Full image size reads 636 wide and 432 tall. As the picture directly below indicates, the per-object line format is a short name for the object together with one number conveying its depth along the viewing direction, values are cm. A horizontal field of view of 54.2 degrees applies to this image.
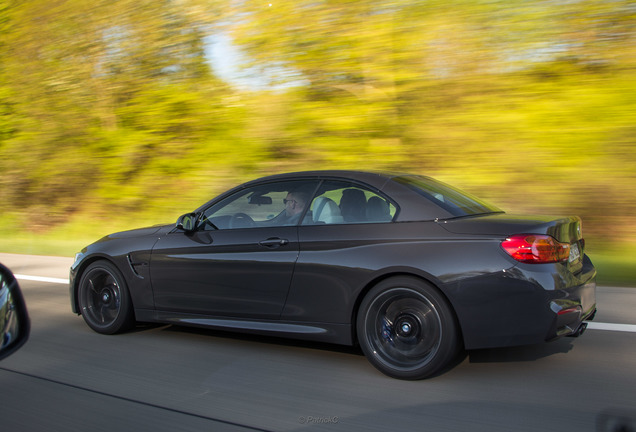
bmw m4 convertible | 386
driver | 474
